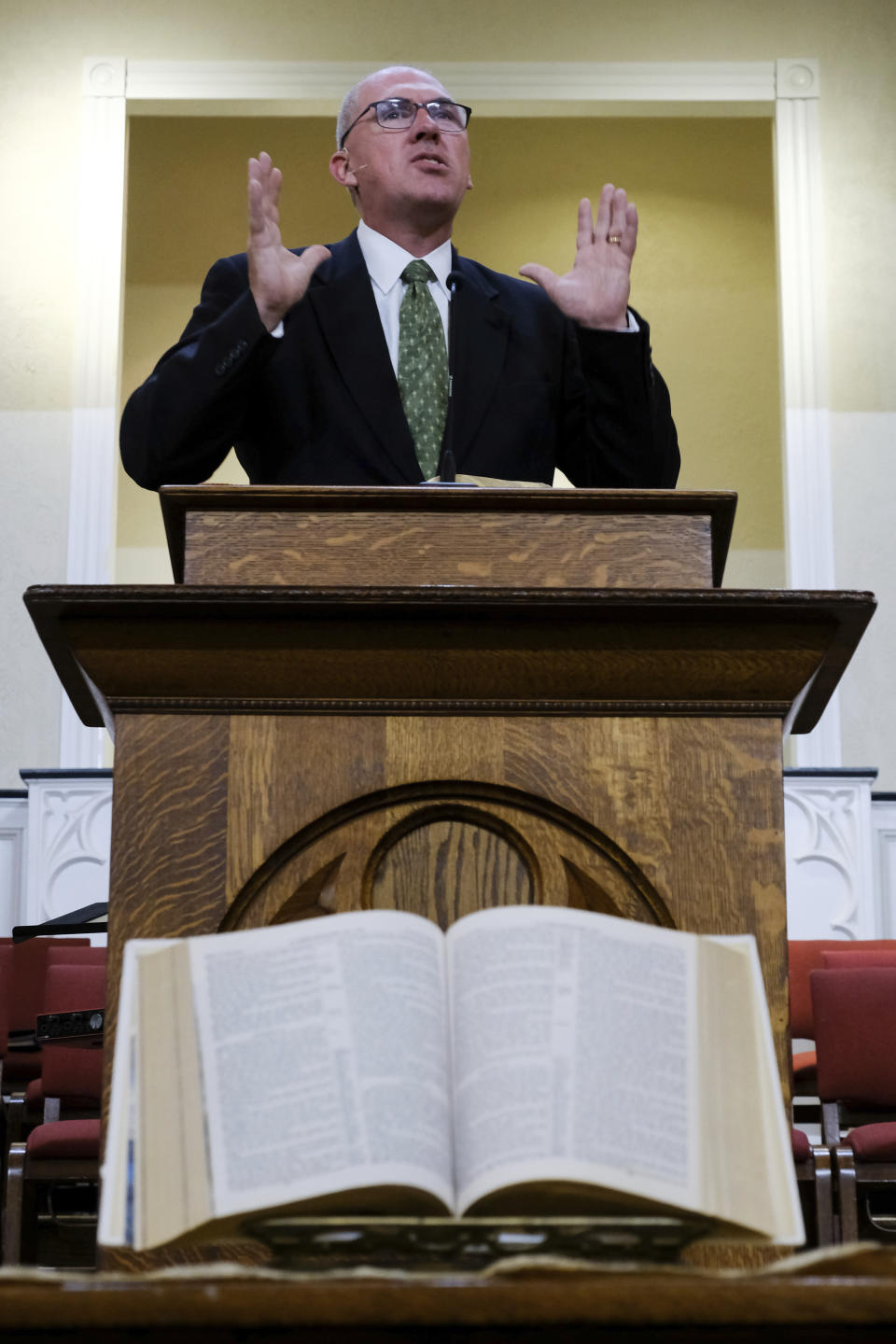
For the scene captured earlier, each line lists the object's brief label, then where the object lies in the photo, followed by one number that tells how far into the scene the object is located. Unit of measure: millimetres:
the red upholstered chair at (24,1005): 4898
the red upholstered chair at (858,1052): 4094
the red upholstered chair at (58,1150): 3957
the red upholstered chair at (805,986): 4715
